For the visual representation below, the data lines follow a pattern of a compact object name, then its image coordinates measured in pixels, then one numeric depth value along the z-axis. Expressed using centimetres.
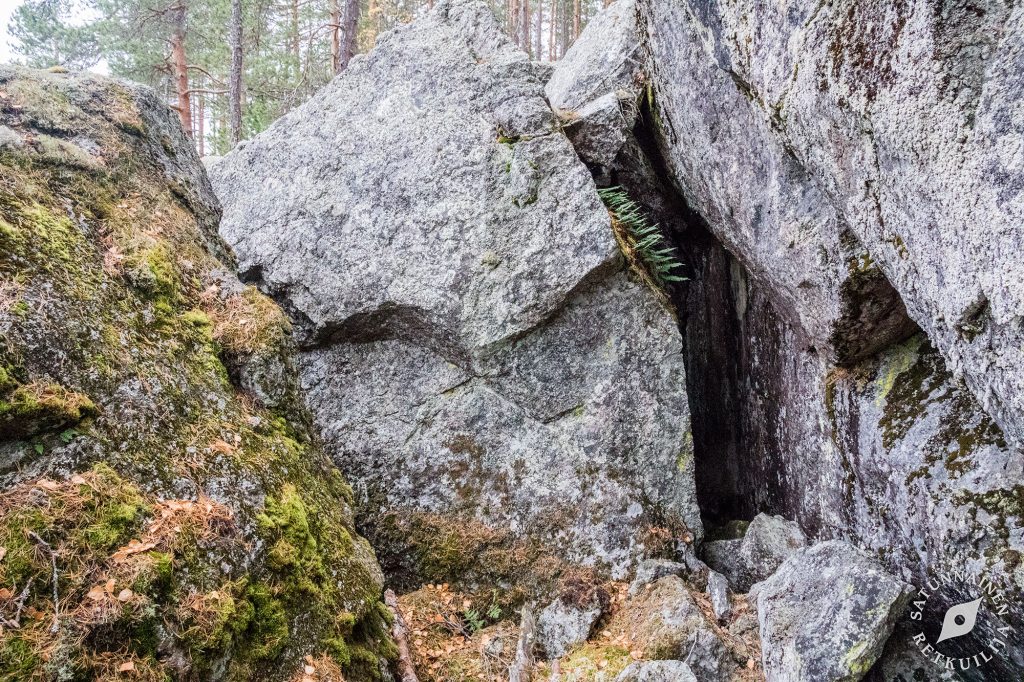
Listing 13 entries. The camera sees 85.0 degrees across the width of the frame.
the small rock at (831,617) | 465
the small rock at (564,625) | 588
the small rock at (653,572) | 646
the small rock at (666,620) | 537
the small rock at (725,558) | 686
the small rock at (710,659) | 517
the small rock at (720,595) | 590
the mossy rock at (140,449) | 306
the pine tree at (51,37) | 1858
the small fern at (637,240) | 777
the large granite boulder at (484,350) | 689
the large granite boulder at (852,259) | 353
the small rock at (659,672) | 478
